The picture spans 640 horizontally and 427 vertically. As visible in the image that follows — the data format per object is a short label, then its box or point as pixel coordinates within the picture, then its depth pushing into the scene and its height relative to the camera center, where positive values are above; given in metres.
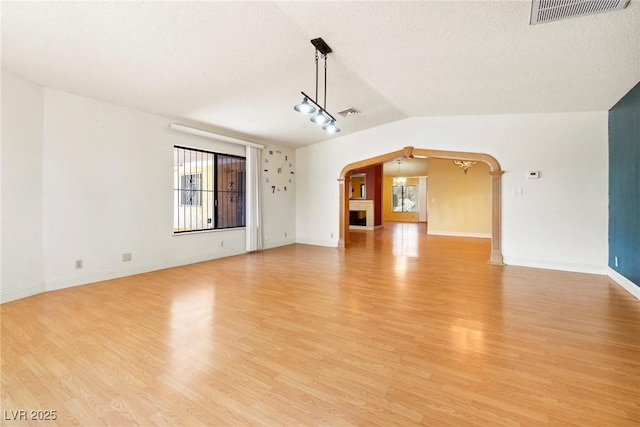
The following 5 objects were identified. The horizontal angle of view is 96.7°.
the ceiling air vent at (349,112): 5.32 +1.92
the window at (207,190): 5.66 +0.48
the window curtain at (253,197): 6.71 +0.35
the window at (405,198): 16.02 +0.82
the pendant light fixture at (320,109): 3.11 +1.29
